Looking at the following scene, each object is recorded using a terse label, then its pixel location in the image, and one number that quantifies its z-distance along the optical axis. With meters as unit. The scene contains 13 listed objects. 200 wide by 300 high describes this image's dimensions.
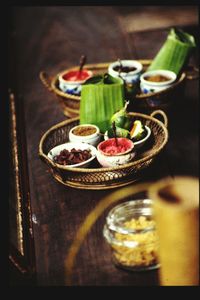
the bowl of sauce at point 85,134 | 2.41
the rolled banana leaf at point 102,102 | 2.61
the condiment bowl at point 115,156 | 2.19
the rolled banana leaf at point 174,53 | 3.12
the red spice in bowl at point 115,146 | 2.24
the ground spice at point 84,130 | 2.48
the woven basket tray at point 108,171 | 2.12
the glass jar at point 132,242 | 1.64
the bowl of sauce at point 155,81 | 2.86
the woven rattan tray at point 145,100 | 2.80
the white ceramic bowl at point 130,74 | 3.05
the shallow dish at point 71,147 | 2.32
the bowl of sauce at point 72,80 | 3.01
